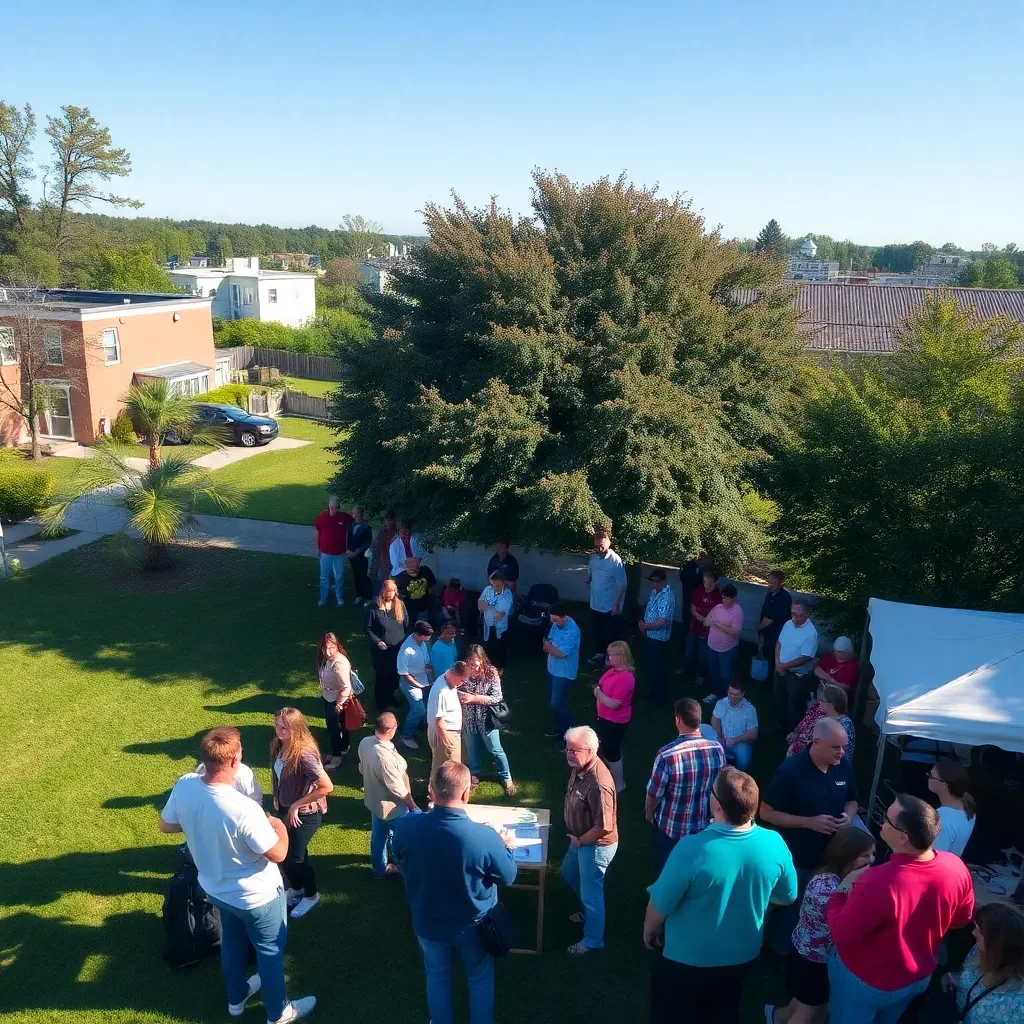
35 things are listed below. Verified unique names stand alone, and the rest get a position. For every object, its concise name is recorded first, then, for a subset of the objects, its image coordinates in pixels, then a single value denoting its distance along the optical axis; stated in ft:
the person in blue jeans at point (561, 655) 24.81
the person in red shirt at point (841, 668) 24.38
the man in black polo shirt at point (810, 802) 16.22
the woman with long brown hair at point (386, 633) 26.81
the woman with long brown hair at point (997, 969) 11.51
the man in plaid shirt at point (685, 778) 16.05
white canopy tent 17.90
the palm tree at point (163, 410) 65.72
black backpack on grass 16.88
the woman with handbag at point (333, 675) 23.12
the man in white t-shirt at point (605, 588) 30.86
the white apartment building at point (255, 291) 174.81
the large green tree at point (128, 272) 159.12
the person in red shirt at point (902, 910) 12.16
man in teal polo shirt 11.66
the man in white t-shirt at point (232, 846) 13.99
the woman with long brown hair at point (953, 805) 15.79
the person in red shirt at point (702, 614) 29.66
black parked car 78.74
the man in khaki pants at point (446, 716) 20.95
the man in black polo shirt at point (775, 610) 28.71
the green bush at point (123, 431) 79.87
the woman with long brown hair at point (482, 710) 22.45
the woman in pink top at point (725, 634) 27.37
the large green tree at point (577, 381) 32.50
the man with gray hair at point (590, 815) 16.10
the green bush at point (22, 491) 51.62
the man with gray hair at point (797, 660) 25.44
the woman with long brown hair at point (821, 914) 13.80
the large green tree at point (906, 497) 25.45
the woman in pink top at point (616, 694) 21.27
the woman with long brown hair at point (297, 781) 17.75
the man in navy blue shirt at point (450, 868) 12.94
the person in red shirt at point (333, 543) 38.24
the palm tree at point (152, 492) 40.68
